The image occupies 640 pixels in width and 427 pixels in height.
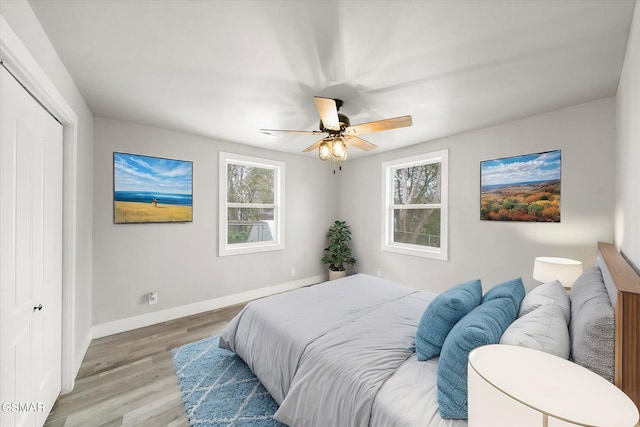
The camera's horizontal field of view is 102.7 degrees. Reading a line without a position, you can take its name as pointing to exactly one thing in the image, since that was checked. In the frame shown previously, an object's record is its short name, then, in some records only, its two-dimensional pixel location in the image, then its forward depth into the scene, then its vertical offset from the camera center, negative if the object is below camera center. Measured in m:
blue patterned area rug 1.75 -1.41
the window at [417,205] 3.73 +0.13
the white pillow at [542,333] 1.05 -0.52
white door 1.24 -0.27
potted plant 4.88 -0.75
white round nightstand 0.62 -0.49
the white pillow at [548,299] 1.39 -0.49
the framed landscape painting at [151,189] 2.99 +0.27
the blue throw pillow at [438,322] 1.45 -0.62
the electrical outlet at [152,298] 3.22 -1.09
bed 1.07 -0.86
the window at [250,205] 3.86 +0.12
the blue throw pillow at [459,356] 1.08 -0.65
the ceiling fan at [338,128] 2.11 +0.79
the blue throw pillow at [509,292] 1.56 -0.49
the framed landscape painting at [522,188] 2.75 +0.30
